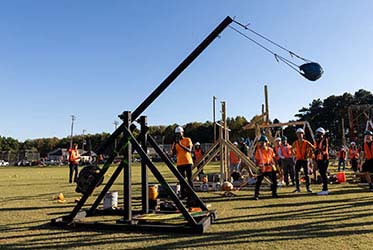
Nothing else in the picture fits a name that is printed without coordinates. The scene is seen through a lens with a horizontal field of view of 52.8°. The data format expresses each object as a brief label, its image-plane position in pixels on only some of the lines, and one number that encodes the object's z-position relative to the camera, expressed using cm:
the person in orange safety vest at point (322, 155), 1328
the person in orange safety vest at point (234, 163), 1906
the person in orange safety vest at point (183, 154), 1156
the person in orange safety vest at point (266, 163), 1238
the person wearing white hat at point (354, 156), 2303
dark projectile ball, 758
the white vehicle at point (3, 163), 8210
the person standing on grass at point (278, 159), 1669
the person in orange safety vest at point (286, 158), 1652
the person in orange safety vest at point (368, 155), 1327
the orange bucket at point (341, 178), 1709
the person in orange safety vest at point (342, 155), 2481
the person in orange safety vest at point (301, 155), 1375
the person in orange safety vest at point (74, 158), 1957
